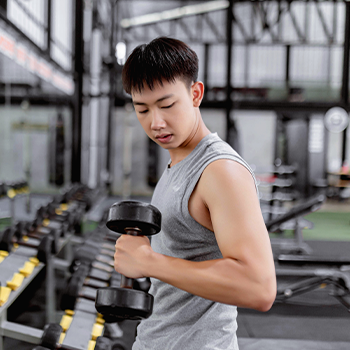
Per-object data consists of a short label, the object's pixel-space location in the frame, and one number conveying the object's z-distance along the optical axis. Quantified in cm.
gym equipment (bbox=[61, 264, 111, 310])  174
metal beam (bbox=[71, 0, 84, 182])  522
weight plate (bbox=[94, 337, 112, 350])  150
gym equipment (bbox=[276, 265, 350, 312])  265
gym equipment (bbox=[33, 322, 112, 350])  143
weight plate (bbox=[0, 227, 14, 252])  218
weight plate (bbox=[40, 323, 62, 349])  142
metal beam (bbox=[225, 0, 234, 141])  586
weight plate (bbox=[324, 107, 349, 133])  876
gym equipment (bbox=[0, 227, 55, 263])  210
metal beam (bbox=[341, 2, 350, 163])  879
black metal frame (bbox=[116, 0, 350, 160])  902
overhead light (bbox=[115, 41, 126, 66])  518
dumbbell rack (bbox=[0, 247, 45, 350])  171
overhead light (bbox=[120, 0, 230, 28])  1305
